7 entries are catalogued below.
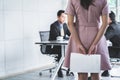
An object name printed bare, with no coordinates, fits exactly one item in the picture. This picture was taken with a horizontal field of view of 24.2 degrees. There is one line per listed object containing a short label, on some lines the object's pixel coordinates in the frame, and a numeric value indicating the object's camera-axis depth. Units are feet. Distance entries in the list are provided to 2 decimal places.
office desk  17.10
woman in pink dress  7.81
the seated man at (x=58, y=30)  19.36
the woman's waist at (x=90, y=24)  7.84
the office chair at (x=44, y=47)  19.49
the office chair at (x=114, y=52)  17.76
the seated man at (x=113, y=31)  17.43
